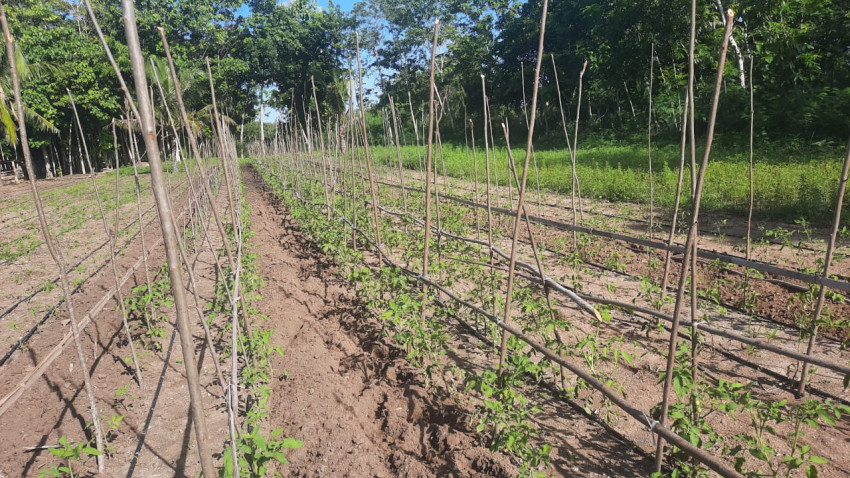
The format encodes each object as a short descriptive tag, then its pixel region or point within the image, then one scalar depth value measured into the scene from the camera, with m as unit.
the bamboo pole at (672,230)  2.88
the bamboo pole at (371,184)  4.22
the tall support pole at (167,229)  1.25
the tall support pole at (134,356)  3.17
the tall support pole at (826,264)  2.56
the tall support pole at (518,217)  2.36
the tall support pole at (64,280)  2.06
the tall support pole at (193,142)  2.81
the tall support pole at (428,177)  3.02
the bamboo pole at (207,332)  2.27
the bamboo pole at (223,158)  3.42
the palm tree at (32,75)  11.87
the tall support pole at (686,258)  1.77
